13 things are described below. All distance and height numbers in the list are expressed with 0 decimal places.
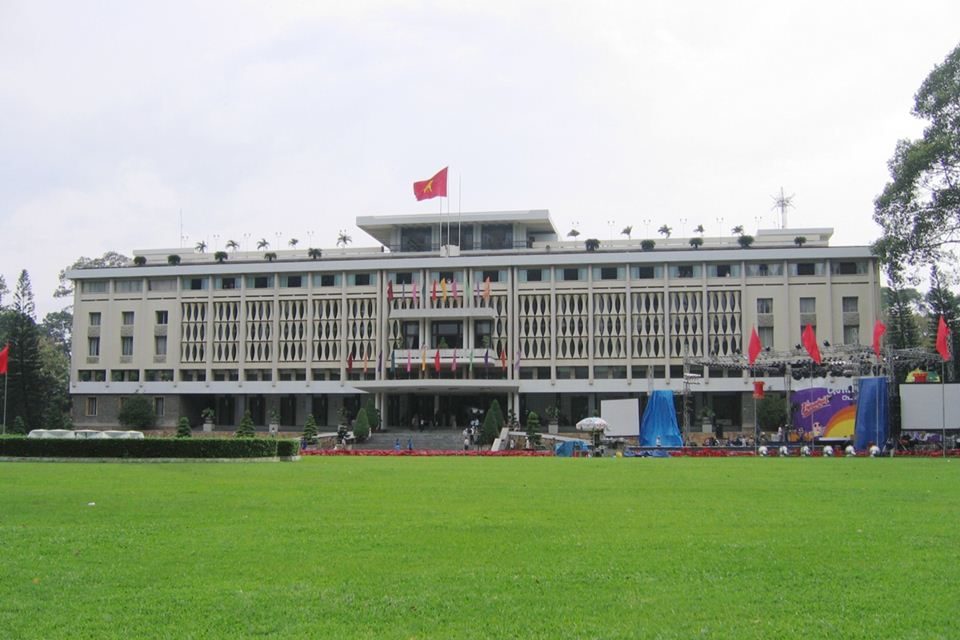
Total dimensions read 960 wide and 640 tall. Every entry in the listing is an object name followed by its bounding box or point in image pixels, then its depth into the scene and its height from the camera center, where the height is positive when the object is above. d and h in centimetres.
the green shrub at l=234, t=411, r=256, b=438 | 5566 -194
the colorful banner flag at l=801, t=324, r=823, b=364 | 4350 +174
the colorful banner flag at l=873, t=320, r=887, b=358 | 4292 +243
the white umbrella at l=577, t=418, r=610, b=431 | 4662 -160
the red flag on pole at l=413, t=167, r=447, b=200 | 6303 +1290
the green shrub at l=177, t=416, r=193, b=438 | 4809 -174
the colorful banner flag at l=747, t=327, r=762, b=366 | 4591 +178
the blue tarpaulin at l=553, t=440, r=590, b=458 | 4522 -264
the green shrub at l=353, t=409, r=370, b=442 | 6078 -219
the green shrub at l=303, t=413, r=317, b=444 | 5611 -218
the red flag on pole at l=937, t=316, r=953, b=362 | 4038 +178
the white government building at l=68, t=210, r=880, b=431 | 6738 +504
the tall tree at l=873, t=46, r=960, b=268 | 4388 +933
